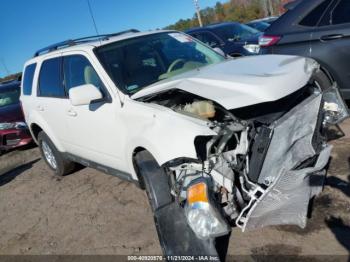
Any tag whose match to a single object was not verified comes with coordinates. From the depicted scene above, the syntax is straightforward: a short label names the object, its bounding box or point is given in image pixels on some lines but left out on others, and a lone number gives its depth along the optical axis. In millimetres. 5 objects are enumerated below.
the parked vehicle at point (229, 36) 9219
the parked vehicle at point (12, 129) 8666
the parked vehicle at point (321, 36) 4844
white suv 2836
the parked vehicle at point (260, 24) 13570
